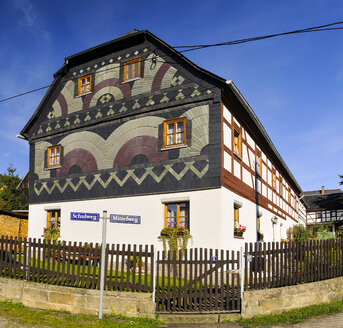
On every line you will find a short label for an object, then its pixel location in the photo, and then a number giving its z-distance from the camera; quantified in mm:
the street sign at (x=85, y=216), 8109
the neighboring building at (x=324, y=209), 48969
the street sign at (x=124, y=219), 8047
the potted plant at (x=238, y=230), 13104
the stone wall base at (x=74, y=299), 7969
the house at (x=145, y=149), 12414
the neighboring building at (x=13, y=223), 19266
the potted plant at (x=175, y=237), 12016
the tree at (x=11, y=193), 27219
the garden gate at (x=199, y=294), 7914
